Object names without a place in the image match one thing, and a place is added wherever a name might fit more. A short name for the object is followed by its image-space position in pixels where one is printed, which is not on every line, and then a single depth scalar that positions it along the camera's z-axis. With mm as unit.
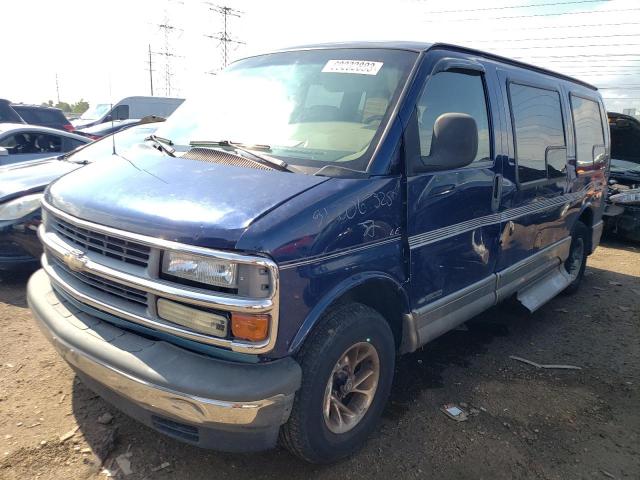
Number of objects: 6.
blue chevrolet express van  2166
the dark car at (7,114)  12477
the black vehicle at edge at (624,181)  8391
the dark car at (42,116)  13406
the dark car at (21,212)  4766
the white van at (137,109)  17969
